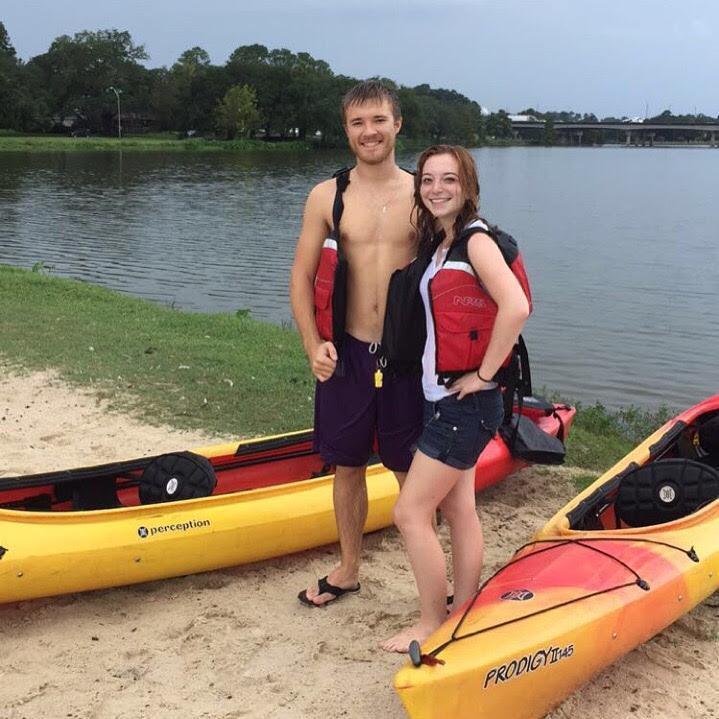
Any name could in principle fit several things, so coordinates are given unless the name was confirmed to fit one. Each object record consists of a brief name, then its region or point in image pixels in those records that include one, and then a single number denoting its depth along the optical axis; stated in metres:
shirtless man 3.21
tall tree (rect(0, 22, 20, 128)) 65.75
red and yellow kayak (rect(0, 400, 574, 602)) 3.74
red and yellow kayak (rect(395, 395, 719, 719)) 2.78
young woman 2.82
